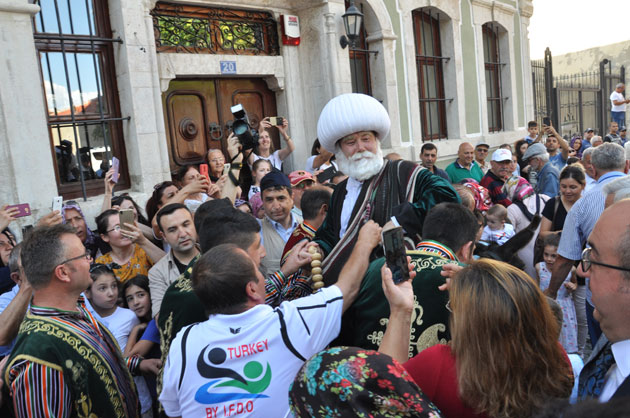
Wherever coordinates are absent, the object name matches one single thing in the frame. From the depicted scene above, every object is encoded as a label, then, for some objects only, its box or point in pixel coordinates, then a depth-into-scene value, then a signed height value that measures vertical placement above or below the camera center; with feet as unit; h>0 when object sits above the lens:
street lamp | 22.71 +5.91
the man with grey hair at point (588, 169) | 15.68 -1.39
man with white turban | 7.76 -0.68
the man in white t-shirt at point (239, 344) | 5.60 -2.14
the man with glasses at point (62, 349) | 6.24 -2.32
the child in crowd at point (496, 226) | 14.46 -2.72
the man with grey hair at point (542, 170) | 19.38 -1.63
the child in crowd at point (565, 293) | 12.41 -4.17
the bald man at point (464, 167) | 23.17 -1.38
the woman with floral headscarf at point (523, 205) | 15.38 -2.31
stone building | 15.16 +3.56
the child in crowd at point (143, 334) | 9.77 -3.39
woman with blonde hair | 4.22 -1.93
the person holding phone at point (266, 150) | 19.56 +0.27
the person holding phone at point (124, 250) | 11.88 -1.97
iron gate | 46.21 +3.05
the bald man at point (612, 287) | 4.20 -1.40
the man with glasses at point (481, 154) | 26.20 -0.93
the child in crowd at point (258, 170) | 16.83 -0.44
